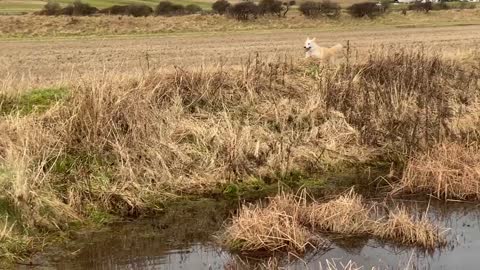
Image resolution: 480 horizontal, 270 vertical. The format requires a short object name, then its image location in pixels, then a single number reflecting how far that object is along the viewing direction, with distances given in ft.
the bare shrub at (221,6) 174.70
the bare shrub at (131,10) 171.96
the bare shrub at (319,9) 169.58
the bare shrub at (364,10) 175.01
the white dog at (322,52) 56.62
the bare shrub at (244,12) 159.94
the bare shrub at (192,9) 180.22
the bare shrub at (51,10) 165.99
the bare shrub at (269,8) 164.51
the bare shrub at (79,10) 166.81
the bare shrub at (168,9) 176.24
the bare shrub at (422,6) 197.13
